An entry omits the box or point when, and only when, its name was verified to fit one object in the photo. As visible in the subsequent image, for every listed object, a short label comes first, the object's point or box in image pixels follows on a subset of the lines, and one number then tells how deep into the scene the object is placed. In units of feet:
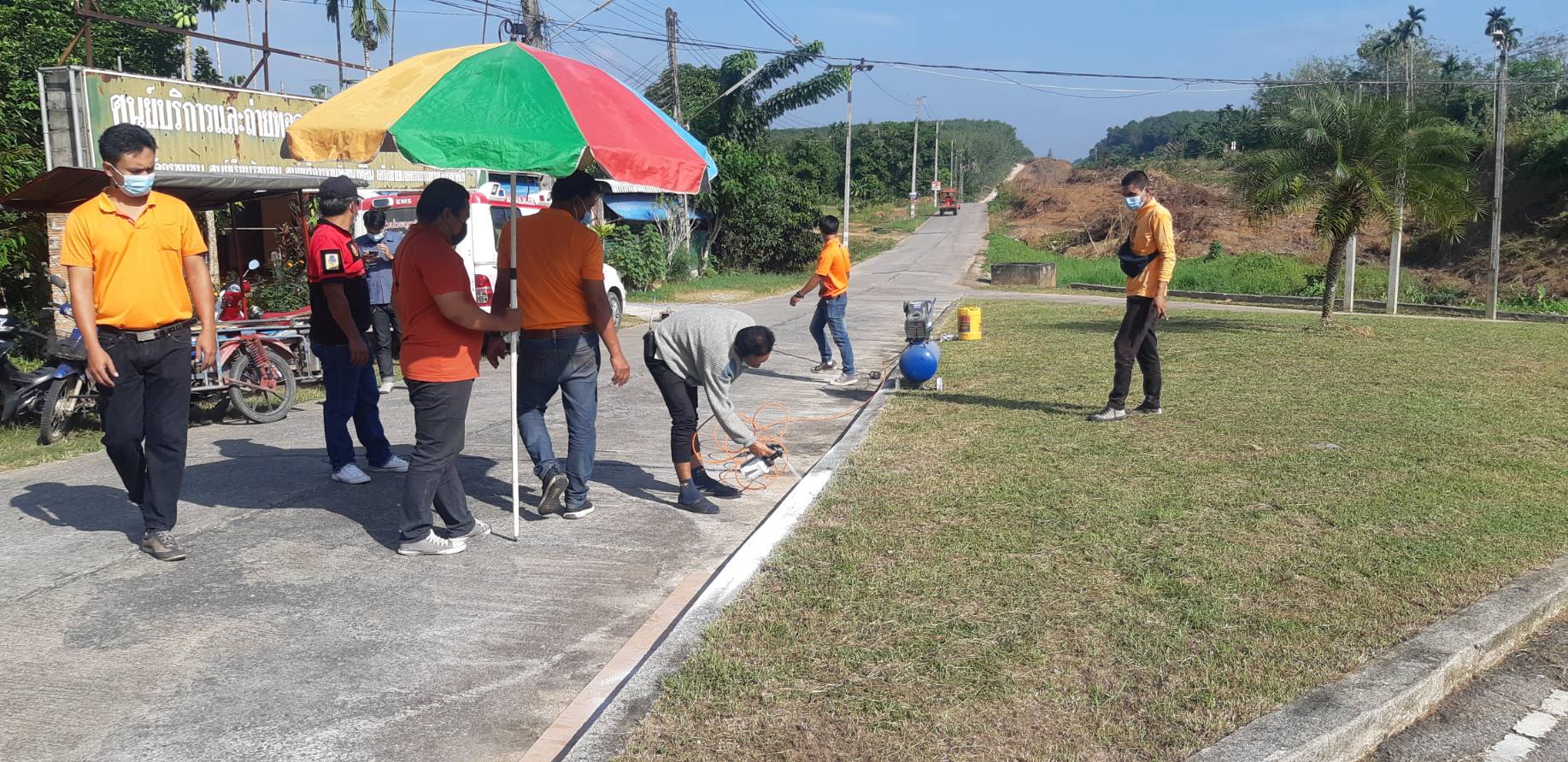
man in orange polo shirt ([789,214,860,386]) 37.99
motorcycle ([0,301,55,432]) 26.78
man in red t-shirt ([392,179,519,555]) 16.79
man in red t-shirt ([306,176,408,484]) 21.24
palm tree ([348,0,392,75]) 190.19
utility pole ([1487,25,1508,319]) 75.56
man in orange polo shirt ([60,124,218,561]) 16.14
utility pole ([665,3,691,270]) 100.94
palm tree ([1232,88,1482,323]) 53.98
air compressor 33.68
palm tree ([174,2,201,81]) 77.62
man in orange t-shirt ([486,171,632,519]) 18.95
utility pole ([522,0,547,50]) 61.11
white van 43.88
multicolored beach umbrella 16.17
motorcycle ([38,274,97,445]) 26.37
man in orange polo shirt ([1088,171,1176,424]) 27.22
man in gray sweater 19.35
